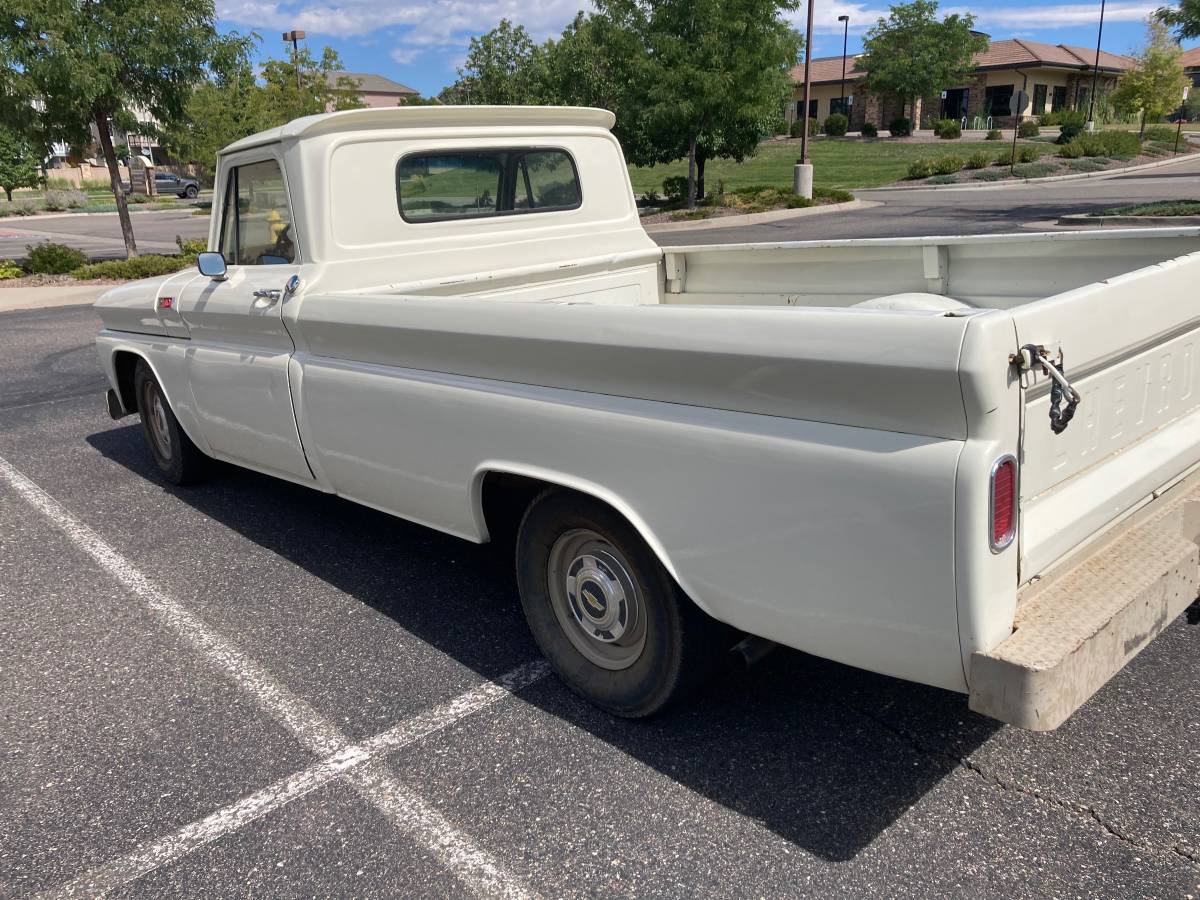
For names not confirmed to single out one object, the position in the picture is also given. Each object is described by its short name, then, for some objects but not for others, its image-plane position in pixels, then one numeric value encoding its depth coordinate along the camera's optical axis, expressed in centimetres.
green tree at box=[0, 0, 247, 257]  1499
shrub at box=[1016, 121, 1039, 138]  4718
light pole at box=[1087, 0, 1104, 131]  5032
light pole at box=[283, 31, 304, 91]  3011
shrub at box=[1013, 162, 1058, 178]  3047
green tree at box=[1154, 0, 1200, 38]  1723
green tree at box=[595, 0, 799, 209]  2233
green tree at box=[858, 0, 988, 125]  5494
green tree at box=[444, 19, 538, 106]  3100
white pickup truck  211
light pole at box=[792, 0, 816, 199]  2472
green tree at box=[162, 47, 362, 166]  2888
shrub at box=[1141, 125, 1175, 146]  4472
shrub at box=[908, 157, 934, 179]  3228
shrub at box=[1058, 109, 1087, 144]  4262
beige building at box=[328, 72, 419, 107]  9550
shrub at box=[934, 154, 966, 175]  3247
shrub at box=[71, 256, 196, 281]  1667
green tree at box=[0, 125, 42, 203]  4539
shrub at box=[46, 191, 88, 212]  4472
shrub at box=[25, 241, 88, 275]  1750
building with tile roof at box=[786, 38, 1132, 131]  6119
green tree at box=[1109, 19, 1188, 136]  4719
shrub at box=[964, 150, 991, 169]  3308
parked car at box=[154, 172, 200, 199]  5522
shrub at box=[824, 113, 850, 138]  5684
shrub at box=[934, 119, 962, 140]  4925
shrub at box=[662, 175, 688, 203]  2759
